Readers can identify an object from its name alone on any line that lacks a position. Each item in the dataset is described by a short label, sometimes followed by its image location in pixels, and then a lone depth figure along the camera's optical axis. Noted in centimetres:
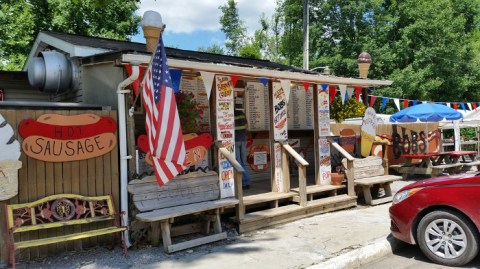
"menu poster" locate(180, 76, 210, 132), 869
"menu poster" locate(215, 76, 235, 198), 684
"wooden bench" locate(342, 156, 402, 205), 851
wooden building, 563
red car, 478
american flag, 491
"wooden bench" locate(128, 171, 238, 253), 554
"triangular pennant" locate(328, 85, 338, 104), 899
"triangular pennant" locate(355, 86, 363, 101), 971
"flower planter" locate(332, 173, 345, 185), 853
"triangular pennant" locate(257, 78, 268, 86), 737
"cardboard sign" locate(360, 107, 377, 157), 936
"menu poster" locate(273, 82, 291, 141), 783
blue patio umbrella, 1177
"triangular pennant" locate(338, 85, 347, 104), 890
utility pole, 1841
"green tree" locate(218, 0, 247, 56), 4116
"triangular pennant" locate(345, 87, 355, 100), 929
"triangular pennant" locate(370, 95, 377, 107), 1413
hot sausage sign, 519
